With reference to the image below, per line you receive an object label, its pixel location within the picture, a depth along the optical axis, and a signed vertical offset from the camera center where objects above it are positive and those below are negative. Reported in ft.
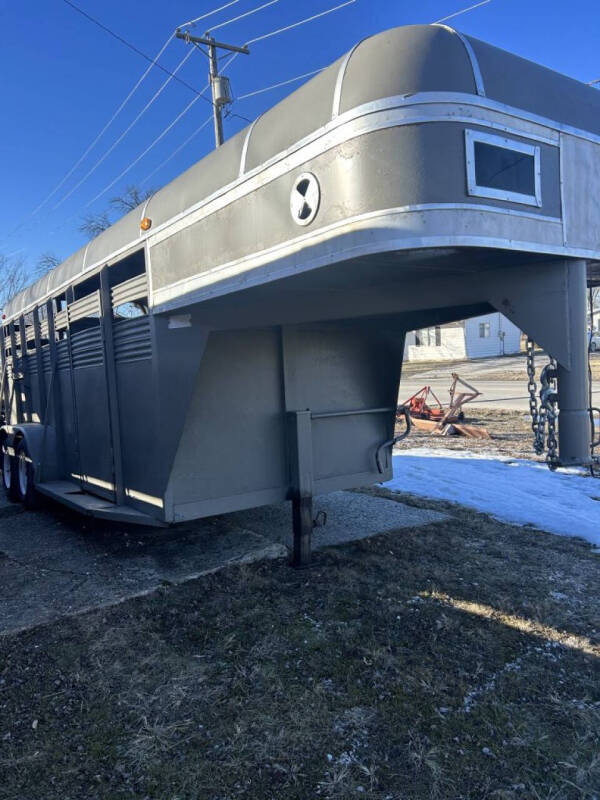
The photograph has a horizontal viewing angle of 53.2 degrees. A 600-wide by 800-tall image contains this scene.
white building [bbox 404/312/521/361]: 122.72 +5.61
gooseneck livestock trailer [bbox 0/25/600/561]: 8.07 +1.63
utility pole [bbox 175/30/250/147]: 43.34 +20.93
